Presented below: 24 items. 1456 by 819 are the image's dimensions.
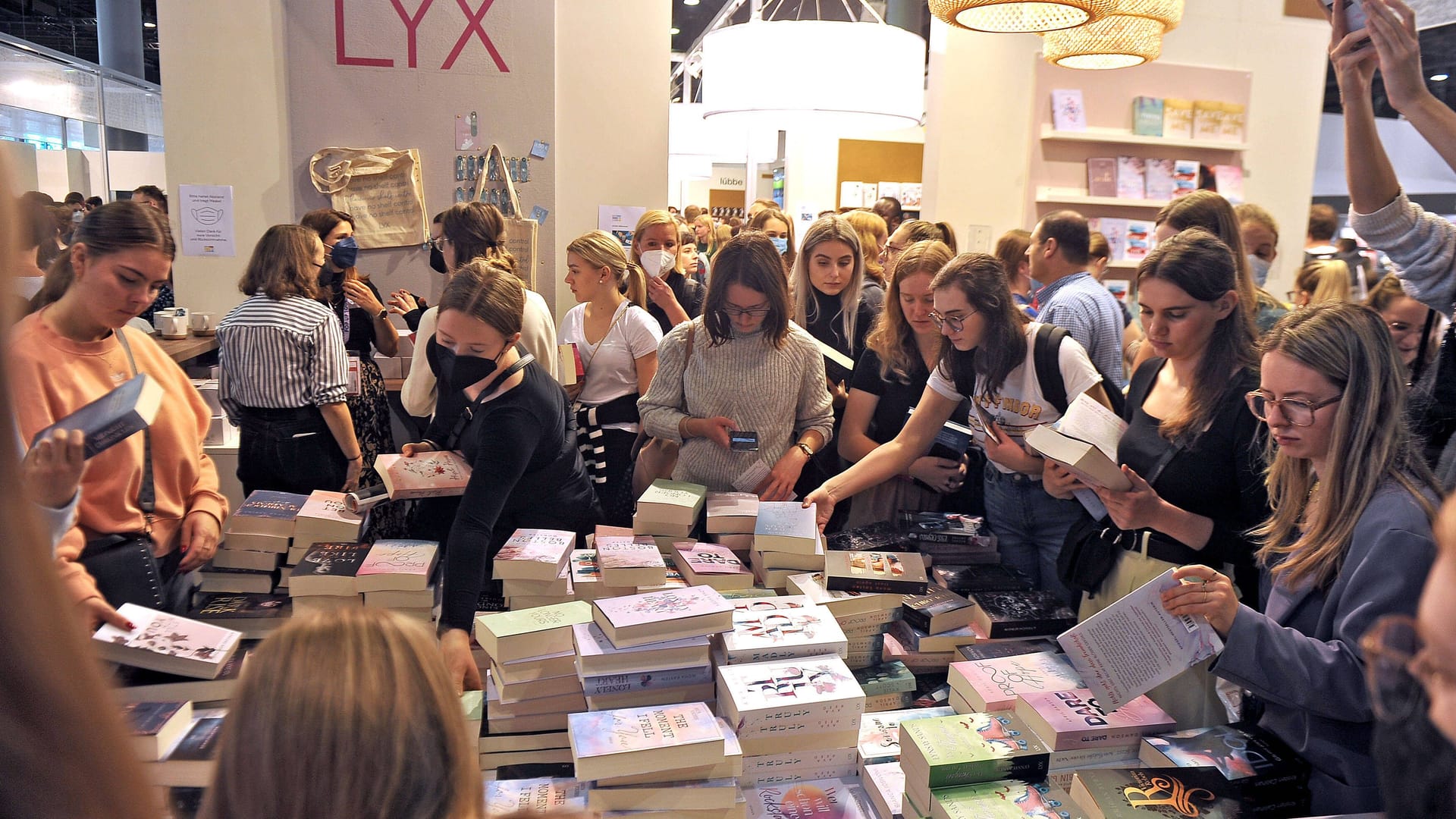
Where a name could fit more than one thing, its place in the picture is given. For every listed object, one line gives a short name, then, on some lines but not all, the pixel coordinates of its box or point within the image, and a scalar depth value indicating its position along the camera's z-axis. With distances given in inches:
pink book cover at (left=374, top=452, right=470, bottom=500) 97.5
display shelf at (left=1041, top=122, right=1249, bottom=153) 280.7
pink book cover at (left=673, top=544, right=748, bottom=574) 91.4
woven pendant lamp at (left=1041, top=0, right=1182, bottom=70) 207.9
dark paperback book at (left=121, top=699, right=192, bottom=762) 62.7
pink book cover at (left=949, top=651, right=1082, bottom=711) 75.1
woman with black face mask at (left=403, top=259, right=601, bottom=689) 85.7
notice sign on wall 205.3
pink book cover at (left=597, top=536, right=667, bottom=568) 87.4
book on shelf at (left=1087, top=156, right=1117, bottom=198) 288.7
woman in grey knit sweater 115.3
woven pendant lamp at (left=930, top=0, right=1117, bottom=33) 164.6
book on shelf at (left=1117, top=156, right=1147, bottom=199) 289.1
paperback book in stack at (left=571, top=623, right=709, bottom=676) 71.1
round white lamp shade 154.8
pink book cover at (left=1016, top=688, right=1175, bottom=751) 69.2
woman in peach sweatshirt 88.7
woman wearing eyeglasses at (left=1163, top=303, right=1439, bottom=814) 62.3
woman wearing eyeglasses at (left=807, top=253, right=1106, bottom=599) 107.1
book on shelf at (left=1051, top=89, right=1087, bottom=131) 282.2
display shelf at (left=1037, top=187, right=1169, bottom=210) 285.4
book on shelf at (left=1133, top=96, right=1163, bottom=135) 285.7
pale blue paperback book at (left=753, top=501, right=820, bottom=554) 94.3
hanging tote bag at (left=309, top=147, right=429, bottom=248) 205.3
